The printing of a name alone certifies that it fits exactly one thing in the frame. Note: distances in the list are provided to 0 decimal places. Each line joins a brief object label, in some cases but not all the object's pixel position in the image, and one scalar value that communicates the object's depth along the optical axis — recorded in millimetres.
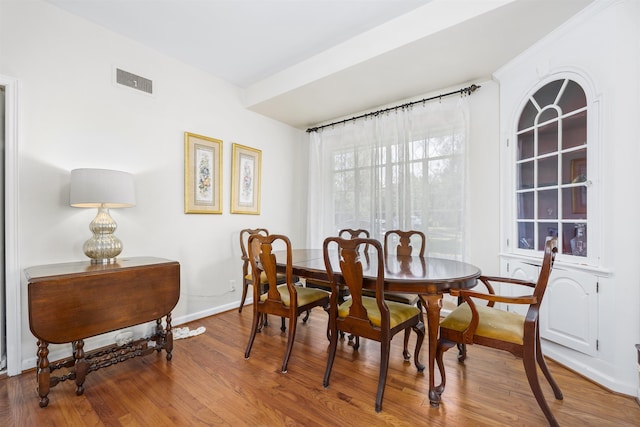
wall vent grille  2535
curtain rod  2875
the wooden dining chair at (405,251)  2182
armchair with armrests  1479
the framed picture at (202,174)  3006
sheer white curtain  3000
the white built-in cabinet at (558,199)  1978
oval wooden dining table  1641
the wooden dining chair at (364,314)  1670
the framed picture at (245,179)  3484
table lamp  2010
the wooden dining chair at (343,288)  2586
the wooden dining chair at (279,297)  2082
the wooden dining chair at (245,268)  3171
